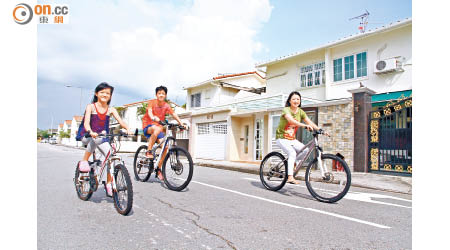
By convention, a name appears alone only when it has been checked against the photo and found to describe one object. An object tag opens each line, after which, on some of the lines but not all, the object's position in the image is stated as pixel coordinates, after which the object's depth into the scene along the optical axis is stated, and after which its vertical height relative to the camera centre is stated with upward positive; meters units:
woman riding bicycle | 5.21 -0.03
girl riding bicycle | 3.96 +0.09
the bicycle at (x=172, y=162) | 4.92 -0.63
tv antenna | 14.77 +5.50
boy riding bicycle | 5.66 +0.23
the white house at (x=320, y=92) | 10.48 +1.77
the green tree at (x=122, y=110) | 38.84 +2.42
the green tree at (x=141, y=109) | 35.03 +2.27
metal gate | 8.36 -0.33
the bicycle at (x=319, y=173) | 4.50 -0.77
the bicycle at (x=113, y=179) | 3.42 -0.70
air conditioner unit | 12.50 +2.76
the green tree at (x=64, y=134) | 61.34 -1.49
